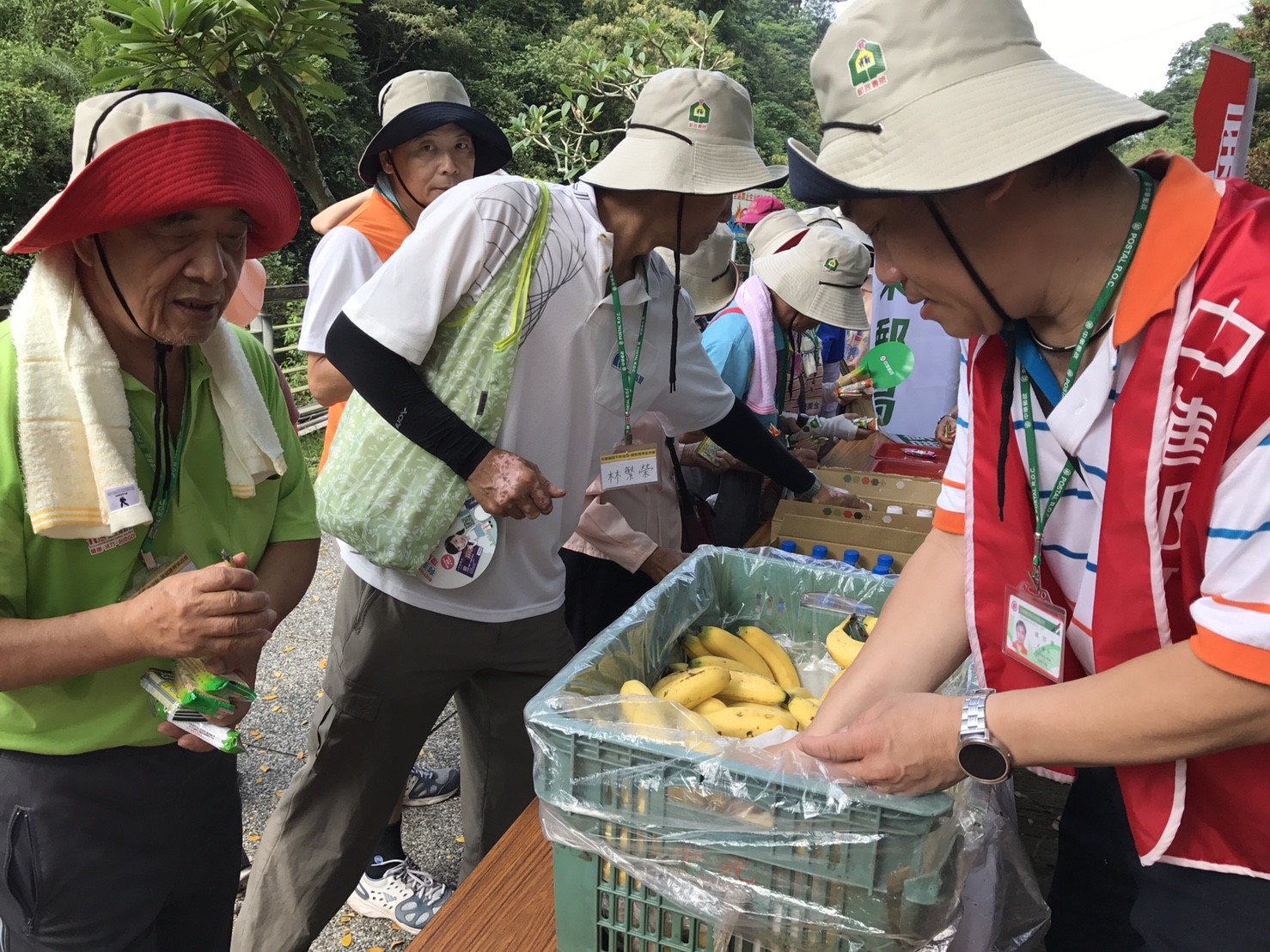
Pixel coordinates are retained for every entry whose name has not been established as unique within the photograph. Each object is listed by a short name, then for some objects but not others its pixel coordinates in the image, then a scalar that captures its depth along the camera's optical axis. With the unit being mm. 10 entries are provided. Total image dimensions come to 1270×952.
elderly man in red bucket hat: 1108
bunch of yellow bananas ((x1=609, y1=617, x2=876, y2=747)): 1144
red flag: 4520
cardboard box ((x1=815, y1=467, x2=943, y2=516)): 2764
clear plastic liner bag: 930
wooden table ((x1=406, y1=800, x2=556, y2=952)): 1150
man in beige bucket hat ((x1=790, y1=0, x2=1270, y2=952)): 806
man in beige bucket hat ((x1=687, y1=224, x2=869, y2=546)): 3127
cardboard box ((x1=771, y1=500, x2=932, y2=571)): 2340
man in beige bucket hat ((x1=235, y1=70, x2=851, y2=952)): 1612
